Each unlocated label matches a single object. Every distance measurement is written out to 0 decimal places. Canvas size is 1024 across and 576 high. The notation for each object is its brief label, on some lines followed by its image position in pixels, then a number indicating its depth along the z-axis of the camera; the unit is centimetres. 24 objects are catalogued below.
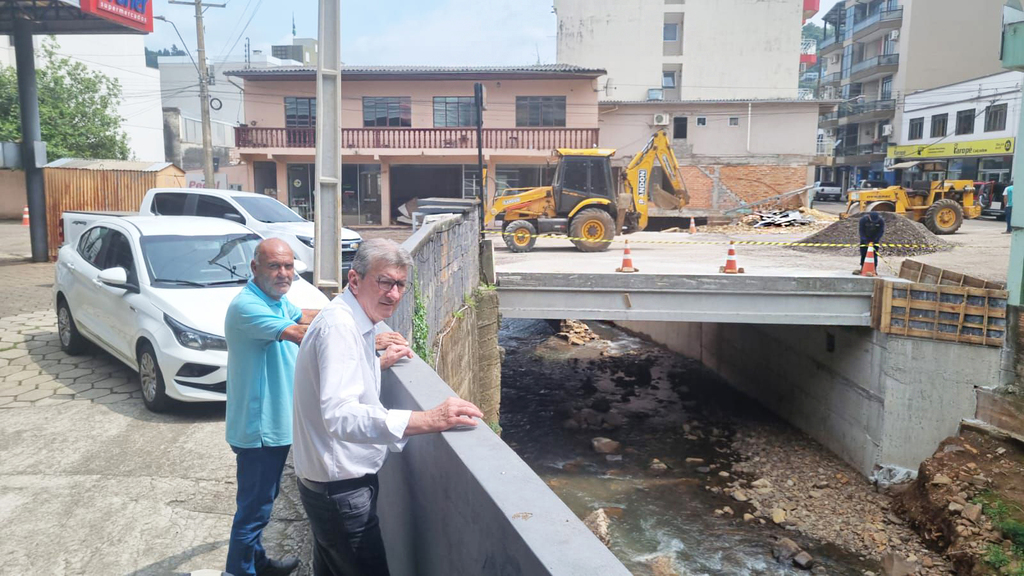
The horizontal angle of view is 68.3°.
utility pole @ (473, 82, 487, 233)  1041
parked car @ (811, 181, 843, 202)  5288
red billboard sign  1217
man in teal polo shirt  352
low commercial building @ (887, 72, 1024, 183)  3609
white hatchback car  595
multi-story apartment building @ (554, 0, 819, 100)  3947
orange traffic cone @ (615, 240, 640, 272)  1339
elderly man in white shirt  248
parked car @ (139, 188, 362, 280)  1211
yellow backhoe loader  1842
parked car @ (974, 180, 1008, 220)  3244
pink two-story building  2923
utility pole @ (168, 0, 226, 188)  2411
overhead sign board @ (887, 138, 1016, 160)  3619
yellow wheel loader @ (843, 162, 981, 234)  2300
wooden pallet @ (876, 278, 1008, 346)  1128
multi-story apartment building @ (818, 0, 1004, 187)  4541
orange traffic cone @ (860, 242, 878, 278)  1277
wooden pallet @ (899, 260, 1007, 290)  1190
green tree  2675
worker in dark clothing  1279
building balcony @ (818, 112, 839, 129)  5954
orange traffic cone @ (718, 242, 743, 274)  1311
